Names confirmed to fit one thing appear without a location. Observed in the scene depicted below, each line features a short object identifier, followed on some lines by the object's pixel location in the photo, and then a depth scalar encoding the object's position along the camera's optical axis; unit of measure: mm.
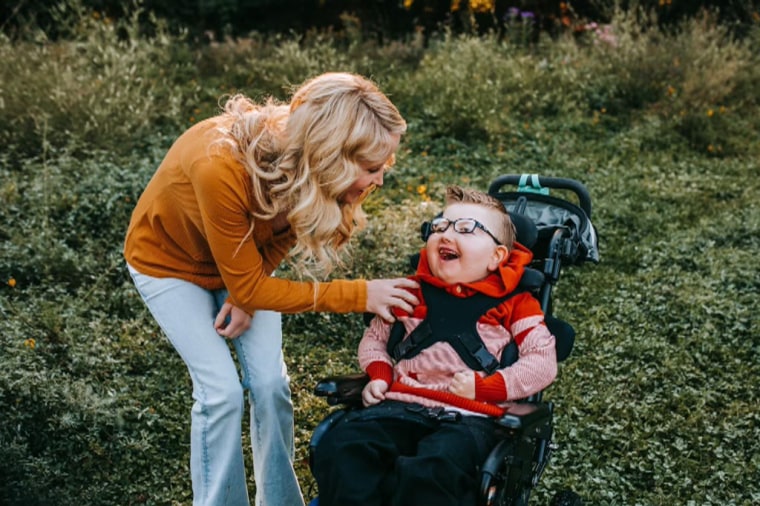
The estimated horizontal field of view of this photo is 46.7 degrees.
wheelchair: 2869
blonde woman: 2924
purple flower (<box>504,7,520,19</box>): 10792
